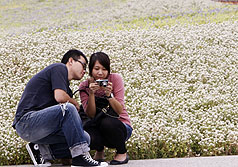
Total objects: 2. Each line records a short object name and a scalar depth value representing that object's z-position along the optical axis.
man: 7.81
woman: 8.58
